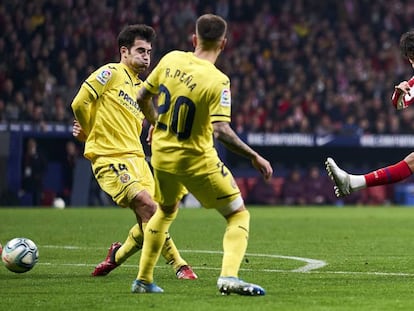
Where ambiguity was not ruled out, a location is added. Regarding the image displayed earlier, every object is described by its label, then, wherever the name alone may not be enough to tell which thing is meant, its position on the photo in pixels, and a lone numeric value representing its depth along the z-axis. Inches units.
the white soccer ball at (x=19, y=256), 778.2
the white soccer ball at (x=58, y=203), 2135.6
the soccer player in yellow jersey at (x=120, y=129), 779.4
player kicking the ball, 828.6
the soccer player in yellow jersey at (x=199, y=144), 616.1
